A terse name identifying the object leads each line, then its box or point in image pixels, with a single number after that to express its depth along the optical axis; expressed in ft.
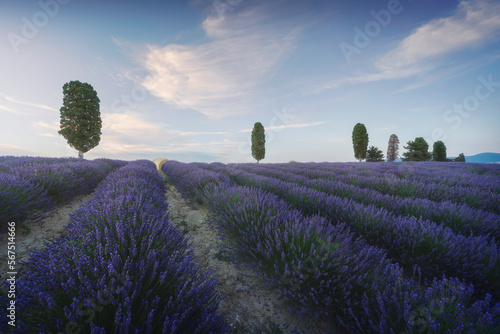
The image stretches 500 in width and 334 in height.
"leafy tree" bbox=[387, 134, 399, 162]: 117.19
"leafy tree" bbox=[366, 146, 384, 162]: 99.45
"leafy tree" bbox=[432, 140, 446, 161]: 91.25
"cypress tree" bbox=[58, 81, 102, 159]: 59.82
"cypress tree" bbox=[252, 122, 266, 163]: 97.04
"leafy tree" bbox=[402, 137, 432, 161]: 94.21
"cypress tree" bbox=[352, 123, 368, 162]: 90.48
